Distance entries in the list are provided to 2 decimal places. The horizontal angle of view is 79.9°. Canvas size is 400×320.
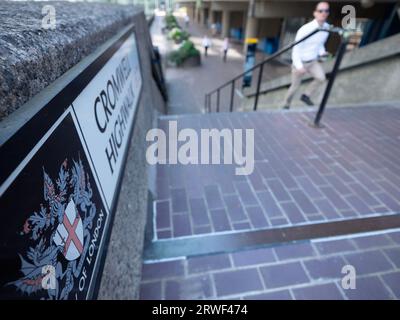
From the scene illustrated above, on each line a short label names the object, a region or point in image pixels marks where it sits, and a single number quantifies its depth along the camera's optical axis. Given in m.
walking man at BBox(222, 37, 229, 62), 15.20
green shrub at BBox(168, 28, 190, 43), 21.12
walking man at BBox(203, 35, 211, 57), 17.70
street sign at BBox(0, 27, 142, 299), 0.56
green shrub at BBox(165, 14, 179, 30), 27.05
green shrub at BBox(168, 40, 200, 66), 15.85
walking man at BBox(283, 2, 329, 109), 3.36
